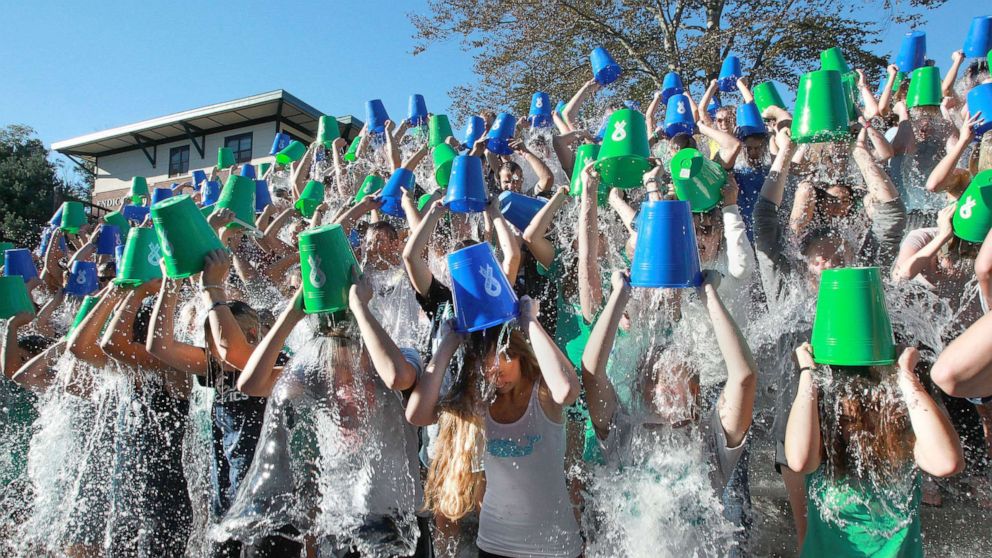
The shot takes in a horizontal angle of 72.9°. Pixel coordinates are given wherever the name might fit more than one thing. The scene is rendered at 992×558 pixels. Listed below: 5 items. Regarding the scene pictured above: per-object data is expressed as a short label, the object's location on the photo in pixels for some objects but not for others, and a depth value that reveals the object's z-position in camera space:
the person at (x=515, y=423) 2.41
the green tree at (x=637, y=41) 12.92
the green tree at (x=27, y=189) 23.16
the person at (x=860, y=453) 2.10
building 22.81
